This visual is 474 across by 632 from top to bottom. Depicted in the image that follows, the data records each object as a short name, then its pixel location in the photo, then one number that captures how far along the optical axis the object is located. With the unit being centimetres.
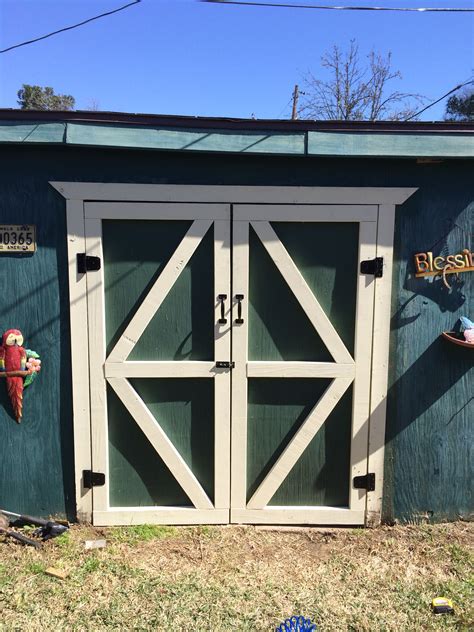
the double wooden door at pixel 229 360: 307
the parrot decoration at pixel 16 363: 307
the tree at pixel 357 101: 1662
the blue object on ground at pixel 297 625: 233
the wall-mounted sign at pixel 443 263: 311
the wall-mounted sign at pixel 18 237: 303
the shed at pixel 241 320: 299
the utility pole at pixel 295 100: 1649
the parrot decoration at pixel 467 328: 310
